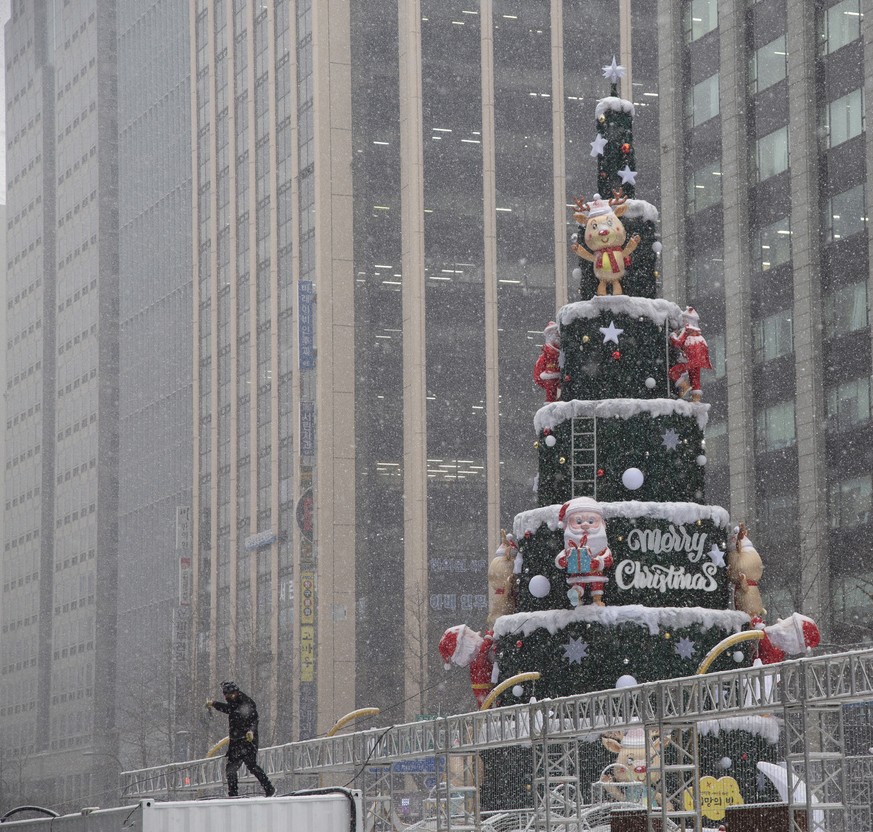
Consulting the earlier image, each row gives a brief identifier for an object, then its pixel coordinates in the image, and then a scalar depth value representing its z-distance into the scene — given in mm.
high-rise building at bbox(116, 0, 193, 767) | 132625
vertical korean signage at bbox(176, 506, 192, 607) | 122375
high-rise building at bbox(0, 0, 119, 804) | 154375
